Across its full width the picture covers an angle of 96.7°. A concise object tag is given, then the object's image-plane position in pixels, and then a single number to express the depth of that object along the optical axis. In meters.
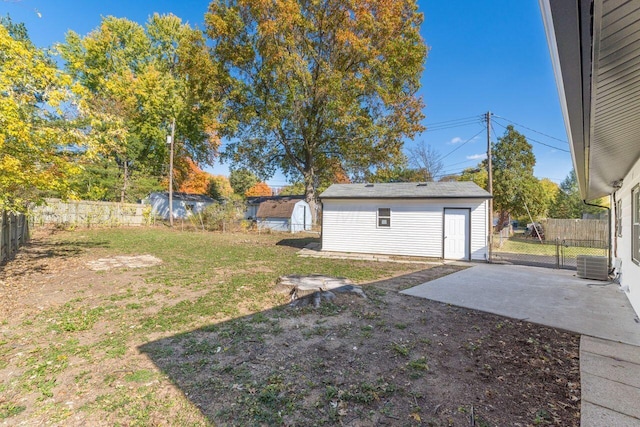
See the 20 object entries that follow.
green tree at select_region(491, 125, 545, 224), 22.25
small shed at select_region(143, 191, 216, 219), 27.69
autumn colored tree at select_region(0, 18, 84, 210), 5.00
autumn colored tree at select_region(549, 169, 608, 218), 27.12
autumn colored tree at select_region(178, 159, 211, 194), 33.88
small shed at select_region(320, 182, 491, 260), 10.45
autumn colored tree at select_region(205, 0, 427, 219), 16.42
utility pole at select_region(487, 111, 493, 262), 14.80
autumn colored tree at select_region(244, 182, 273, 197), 45.30
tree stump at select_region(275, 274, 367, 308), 5.06
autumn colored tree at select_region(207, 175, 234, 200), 37.94
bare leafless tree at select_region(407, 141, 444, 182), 25.86
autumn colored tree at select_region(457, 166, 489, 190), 26.55
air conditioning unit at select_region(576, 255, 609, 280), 7.30
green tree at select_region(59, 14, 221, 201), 22.40
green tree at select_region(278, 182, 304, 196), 44.81
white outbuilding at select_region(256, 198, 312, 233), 21.64
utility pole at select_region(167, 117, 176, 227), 20.59
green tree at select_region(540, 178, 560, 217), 23.95
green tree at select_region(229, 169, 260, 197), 39.41
